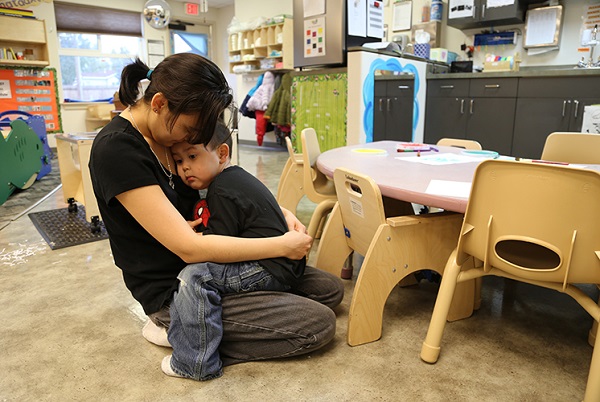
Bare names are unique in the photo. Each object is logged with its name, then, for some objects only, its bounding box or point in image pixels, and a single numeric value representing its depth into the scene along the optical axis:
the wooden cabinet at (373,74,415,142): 4.32
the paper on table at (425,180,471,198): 1.27
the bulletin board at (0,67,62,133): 6.27
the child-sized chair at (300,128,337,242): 2.14
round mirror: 4.99
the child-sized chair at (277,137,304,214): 2.49
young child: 1.24
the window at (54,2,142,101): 7.12
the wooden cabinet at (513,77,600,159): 3.56
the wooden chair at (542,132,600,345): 1.92
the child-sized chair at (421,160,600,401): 1.04
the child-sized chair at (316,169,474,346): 1.37
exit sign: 5.97
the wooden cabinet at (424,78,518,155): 4.01
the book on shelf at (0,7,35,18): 5.74
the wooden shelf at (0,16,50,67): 5.80
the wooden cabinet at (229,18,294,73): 6.23
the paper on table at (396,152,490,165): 1.77
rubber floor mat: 2.56
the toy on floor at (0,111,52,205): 3.46
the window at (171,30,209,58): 8.44
